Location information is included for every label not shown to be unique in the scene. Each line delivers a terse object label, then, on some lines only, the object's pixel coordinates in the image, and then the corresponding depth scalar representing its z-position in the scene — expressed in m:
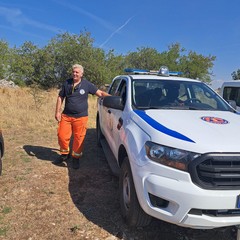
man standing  5.11
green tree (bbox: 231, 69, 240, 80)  47.20
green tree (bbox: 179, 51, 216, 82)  40.81
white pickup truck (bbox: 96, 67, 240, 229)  2.51
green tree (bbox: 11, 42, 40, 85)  32.66
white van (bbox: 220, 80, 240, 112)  7.82
